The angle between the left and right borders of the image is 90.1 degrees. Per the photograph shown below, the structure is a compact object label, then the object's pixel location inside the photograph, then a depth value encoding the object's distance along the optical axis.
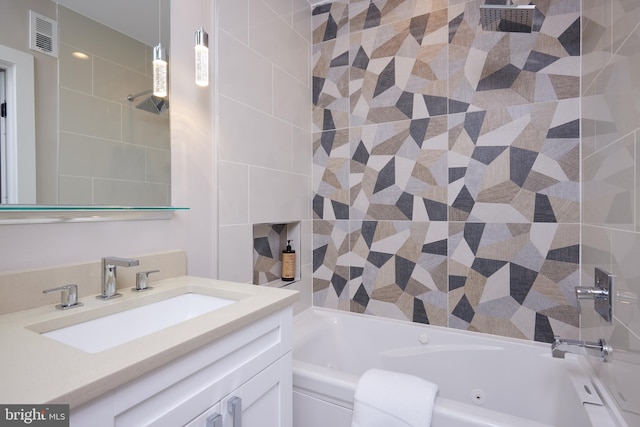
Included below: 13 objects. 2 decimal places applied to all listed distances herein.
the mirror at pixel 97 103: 0.88
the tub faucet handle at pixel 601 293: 1.07
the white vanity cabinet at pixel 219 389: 0.56
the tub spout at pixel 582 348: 1.12
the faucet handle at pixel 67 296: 0.86
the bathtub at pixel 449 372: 1.19
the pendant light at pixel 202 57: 1.21
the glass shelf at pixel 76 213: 0.83
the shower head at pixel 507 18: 1.36
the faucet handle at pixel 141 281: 1.05
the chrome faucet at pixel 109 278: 0.96
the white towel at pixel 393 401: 1.04
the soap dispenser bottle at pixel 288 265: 1.97
